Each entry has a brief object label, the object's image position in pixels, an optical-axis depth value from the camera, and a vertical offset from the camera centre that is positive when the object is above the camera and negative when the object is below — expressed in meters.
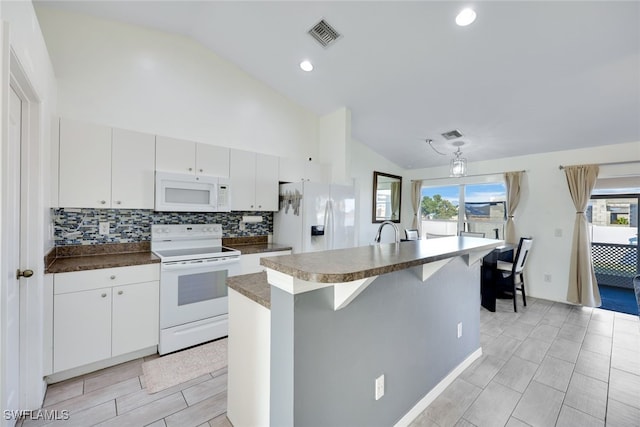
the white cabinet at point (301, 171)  3.61 +0.59
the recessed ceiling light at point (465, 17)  2.02 +1.58
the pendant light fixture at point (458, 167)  3.21 +0.59
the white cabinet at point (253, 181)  3.18 +0.38
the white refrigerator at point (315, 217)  3.27 -0.07
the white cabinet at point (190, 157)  2.70 +0.57
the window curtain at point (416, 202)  5.60 +0.25
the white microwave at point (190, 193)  2.63 +0.17
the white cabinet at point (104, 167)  2.25 +0.37
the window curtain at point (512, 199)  4.26 +0.27
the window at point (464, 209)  4.63 +0.10
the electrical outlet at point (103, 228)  2.59 -0.21
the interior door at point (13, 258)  1.47 -0.31
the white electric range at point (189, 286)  2.41 -0.76
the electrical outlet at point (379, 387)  1.45 -0.98
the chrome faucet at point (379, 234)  1.72 -0.14
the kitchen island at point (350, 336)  1.08 -0.66
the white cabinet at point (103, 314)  2.00 -0.89
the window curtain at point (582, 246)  3.60 -0.41
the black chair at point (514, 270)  3.61 -0.80
